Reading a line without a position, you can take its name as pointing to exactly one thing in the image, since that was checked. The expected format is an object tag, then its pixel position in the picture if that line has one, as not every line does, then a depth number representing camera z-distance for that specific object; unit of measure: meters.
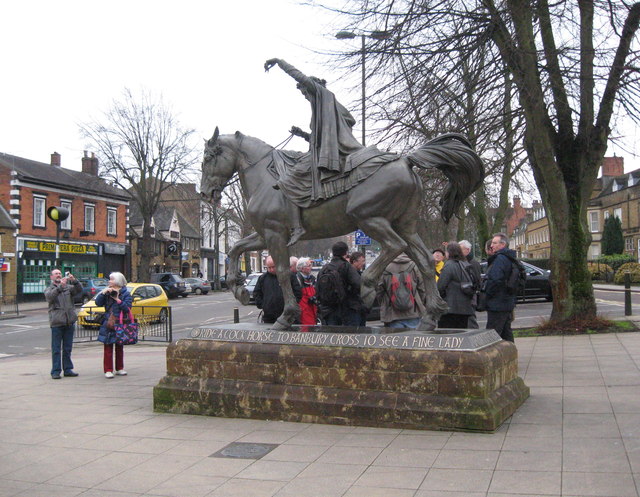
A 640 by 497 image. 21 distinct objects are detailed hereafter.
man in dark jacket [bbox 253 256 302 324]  9.17
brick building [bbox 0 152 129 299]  41.41
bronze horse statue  6.86
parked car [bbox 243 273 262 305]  31.76
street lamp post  10.60
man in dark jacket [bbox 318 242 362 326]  8.54
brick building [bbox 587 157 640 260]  57.96
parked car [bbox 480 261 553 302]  24.58
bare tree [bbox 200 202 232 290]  58.49
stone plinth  5.80
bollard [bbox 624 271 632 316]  16.70
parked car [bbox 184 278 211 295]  53.88
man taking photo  10.43
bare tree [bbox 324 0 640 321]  10.97
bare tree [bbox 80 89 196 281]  44.03
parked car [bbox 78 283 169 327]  17.98
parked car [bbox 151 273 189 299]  46.09
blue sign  21.78
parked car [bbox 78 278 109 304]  35.53
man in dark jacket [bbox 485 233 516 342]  8.56
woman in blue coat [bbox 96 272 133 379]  10.20
